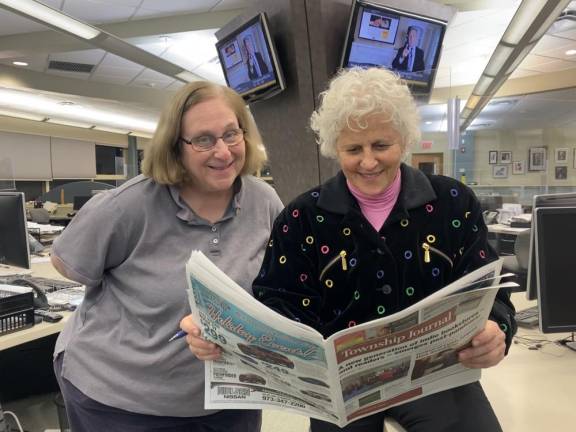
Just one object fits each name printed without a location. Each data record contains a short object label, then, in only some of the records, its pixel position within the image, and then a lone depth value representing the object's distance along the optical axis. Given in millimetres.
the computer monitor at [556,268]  1333
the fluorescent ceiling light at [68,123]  9383
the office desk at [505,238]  4641
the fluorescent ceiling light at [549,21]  3832
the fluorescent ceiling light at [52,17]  3373
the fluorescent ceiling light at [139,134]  11731
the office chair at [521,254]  2605
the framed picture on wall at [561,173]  5899
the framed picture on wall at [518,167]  5657
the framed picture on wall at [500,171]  5595
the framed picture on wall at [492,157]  5473
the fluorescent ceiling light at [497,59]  5250
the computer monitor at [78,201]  7312
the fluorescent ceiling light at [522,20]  3796
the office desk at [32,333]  1594
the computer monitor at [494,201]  5299
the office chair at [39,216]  6258
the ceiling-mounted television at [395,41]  2701
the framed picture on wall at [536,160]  5797
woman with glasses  1213
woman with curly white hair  1036
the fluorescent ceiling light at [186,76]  5984
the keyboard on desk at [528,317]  1642
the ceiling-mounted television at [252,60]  2848
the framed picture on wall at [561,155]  6061
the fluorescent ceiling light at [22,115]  8359
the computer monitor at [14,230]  2166
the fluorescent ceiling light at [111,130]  10555
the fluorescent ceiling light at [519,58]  5217
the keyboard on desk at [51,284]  2252
